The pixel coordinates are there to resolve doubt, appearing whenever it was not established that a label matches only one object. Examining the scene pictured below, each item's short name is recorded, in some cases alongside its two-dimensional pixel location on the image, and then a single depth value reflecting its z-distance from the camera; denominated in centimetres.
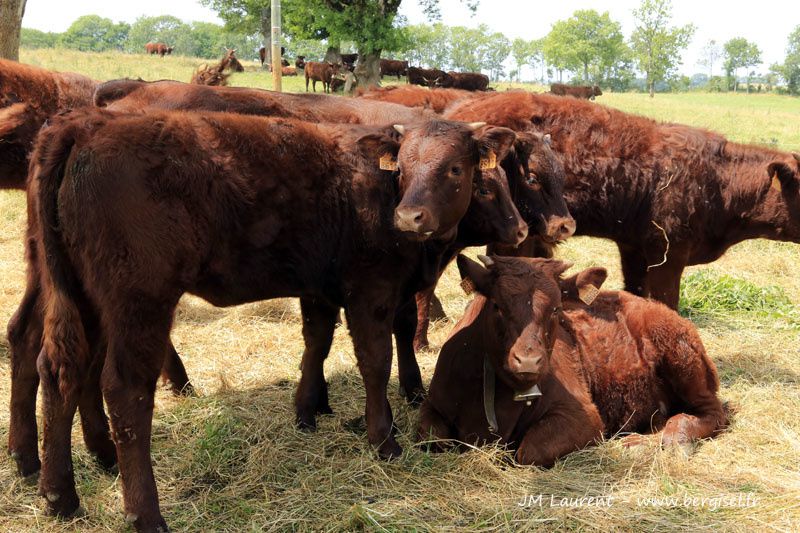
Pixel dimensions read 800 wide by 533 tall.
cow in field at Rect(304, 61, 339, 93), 3416
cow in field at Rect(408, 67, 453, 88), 3734
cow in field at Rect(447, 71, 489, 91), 3684
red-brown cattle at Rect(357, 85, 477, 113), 771
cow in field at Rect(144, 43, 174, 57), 5698
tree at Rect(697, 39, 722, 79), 17412
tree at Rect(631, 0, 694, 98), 8175
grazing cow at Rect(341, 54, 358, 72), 4354
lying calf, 432
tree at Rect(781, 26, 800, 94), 9361
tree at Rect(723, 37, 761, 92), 13400
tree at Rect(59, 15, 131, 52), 13100
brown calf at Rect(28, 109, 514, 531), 338
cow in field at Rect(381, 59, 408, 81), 4440
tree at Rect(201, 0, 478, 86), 2948
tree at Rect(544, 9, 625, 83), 8950
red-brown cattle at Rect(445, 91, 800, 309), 655
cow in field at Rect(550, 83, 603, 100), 4003
